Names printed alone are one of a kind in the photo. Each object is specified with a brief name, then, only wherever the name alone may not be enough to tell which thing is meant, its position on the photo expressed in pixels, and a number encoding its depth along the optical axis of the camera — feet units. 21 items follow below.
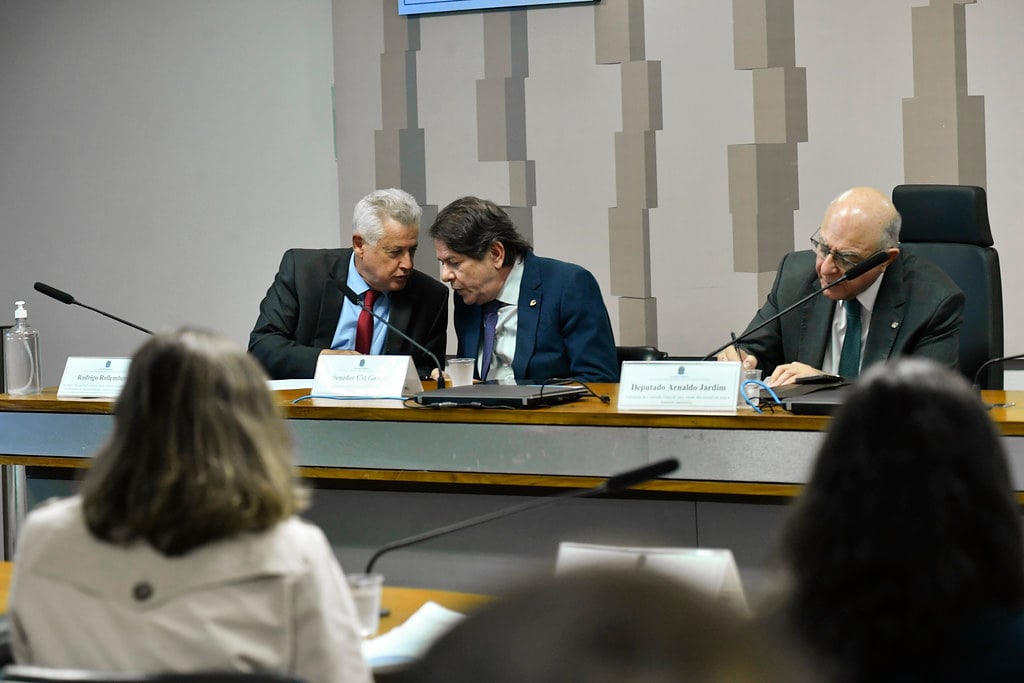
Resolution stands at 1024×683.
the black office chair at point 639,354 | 23.63
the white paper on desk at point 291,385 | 20.26
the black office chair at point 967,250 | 21.33
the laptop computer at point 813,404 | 15.03
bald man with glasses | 19.81
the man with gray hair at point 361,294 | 23.03
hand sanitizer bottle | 20.49
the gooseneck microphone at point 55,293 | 19.72
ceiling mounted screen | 28.35
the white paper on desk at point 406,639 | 9.32
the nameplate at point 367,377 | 18.40
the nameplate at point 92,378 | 19.26
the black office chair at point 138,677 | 6.22
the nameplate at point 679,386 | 15.70
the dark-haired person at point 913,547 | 6.07
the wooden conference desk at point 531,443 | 15.20
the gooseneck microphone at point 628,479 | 9.50
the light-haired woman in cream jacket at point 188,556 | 7.91
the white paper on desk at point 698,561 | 9.52
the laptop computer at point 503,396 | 16.62
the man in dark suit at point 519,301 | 22.02
